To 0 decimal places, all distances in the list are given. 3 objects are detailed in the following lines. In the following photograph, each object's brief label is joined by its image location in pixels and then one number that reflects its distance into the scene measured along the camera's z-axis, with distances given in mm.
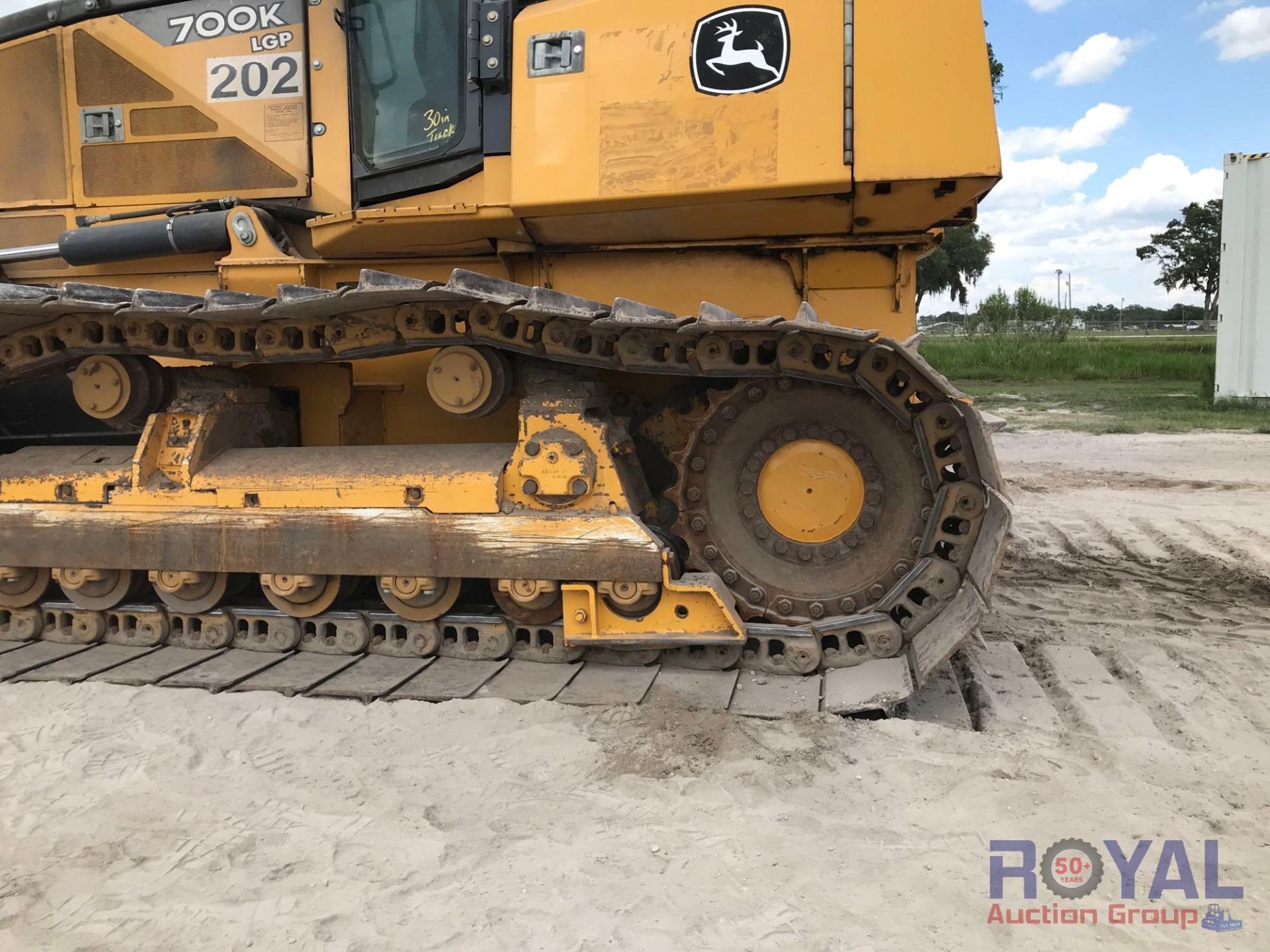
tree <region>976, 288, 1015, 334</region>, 26641
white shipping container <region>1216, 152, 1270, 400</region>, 14758
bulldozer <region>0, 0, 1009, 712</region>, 3434
